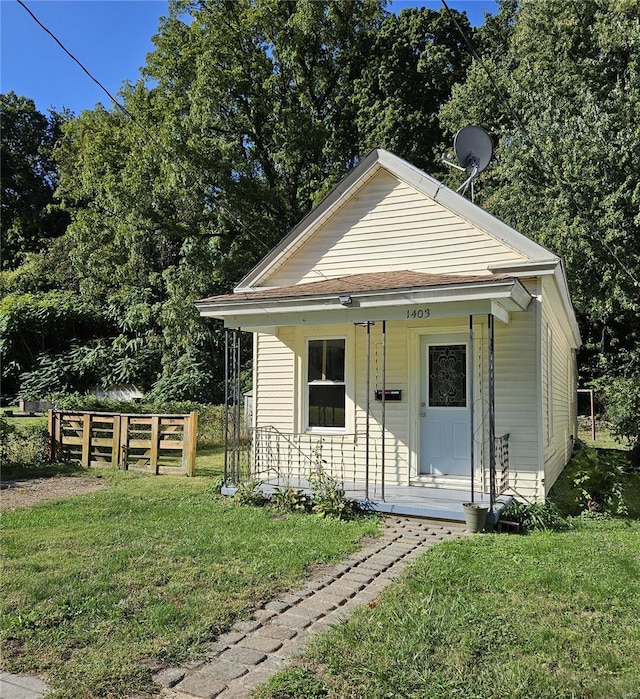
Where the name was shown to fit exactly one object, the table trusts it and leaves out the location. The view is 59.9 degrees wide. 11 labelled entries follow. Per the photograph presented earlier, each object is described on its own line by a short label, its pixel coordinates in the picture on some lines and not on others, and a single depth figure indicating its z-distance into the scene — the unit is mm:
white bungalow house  7633
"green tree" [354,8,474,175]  23688
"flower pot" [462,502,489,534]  6480
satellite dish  10258
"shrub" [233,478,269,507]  8008
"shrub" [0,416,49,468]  11273
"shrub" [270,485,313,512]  7613
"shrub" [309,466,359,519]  7242
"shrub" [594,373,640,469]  12555
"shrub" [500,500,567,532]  6781
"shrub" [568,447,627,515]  7848
